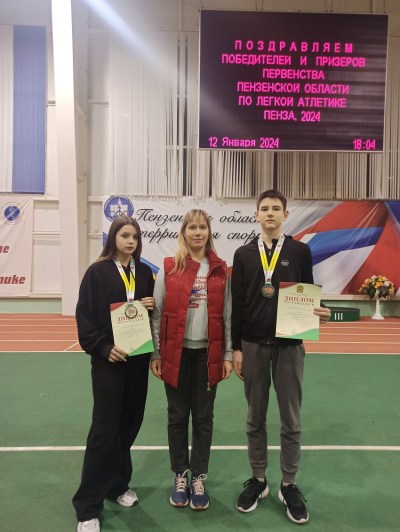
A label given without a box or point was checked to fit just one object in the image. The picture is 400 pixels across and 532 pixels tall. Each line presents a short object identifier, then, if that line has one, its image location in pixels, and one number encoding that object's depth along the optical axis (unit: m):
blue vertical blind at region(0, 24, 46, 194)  9.59
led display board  7.41
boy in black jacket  2.18
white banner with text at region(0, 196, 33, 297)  9.57
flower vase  9.20
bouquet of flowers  9.12
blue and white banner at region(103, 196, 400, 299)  9.52
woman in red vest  2.18
